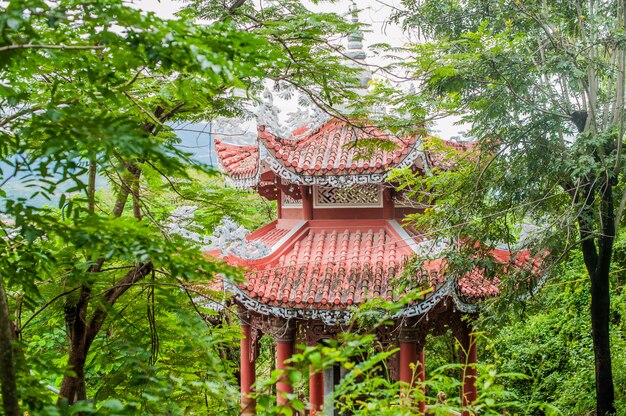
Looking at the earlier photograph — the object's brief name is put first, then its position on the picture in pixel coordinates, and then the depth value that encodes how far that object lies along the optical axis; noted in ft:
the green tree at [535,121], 17.63
